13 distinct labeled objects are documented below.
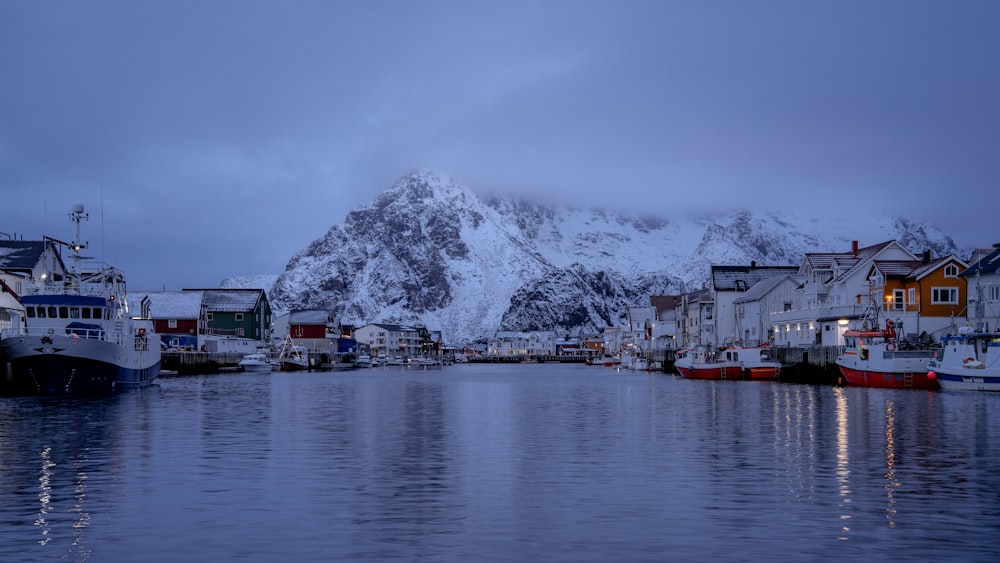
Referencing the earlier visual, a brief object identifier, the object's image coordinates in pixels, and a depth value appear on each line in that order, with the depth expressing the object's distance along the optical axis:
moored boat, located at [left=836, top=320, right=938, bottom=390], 70.88
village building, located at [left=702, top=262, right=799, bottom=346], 131.88
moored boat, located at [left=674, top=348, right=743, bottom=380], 97.06
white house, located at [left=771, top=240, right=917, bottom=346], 91.06
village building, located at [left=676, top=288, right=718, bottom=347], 136.38
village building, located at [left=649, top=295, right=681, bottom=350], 165.50
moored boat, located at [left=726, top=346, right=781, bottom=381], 94.69
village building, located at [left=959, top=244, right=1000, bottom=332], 75.00
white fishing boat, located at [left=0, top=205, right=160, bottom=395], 57.84
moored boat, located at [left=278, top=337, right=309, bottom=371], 147.62
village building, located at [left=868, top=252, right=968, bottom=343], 81.12
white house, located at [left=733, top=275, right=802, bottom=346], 110.77
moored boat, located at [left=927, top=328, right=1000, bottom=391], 61.66
